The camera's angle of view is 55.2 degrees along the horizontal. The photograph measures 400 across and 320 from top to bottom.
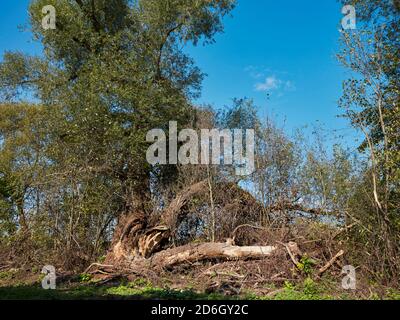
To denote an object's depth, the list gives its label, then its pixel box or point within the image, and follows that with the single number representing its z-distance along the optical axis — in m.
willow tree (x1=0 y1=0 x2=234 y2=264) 13.71
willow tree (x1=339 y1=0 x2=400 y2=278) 8.27
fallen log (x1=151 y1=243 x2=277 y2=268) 10.62
